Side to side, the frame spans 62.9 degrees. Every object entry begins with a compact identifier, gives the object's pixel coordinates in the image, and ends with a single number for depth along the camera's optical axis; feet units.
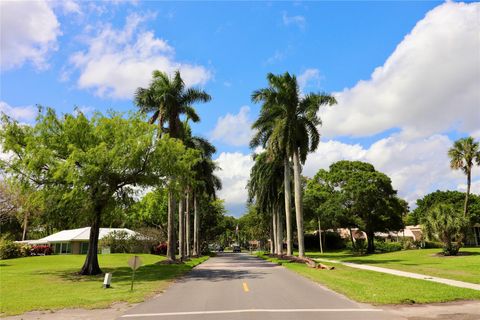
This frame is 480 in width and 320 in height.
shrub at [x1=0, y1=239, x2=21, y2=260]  131.34
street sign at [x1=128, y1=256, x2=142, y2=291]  49.28
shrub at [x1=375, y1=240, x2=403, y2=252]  184.44
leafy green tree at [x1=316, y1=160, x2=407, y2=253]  160.35
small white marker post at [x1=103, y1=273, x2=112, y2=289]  53.48
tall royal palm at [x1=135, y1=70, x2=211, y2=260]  101.30
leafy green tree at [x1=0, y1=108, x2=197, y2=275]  66.80
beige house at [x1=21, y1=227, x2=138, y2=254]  178.91
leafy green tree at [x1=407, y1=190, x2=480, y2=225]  197.16
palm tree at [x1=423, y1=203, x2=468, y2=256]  110.63
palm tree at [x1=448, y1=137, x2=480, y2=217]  162.81
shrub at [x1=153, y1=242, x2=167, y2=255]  187.32
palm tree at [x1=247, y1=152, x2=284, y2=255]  142.92
